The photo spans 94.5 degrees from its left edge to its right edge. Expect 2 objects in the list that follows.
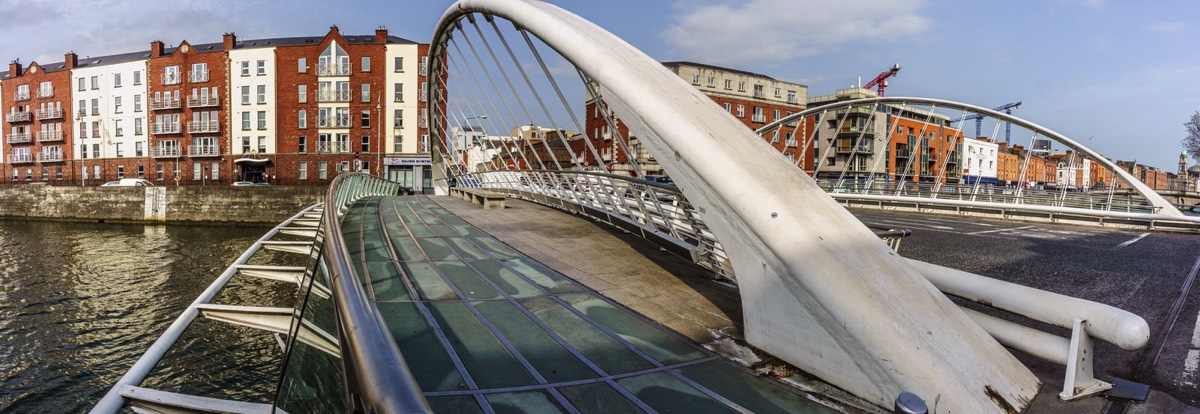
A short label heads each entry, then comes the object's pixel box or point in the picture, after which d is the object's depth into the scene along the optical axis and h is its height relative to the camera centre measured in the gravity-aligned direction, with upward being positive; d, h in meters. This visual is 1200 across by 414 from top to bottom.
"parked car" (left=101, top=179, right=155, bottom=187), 38.81 -1.09
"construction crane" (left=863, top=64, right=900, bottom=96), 81.20 +15.84
